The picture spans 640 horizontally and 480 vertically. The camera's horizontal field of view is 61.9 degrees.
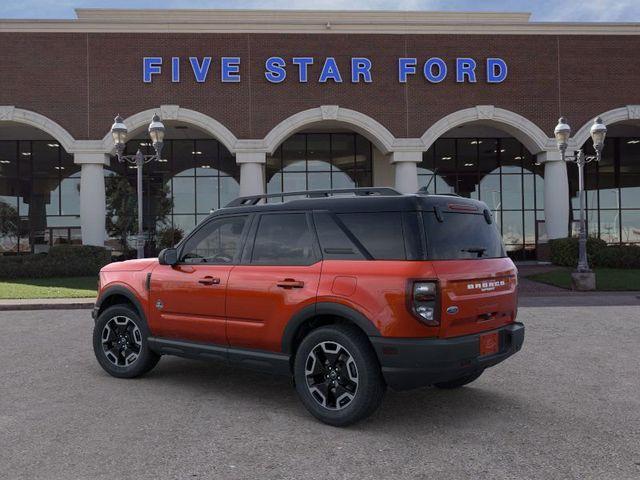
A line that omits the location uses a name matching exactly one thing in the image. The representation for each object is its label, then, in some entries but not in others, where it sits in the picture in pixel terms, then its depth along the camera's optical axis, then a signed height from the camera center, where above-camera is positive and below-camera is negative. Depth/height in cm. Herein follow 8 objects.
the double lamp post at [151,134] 1495 +323
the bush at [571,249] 2159 -19
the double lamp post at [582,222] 1605 +69
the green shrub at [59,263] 2016 -47
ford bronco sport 428 -42
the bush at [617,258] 2130 -56
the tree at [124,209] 2739 +210
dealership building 2220 +703
